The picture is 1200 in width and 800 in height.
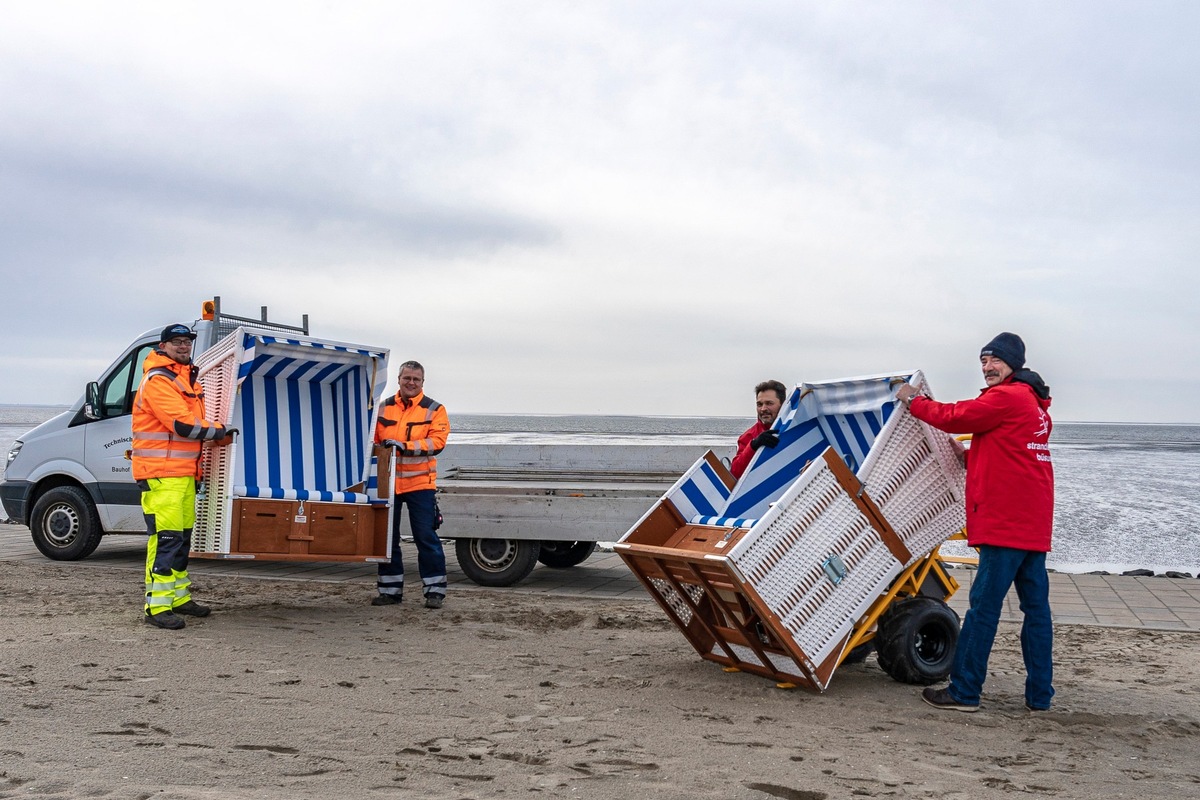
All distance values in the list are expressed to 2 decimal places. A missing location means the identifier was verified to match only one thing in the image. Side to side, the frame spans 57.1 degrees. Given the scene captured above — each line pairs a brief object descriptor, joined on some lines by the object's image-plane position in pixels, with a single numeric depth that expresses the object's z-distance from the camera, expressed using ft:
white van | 35.47
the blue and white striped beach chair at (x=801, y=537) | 17.90
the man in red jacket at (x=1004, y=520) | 17.84
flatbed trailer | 30.86
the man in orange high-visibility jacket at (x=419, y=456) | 27.73
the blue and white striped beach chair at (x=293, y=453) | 25.66
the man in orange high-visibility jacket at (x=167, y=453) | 24.11
